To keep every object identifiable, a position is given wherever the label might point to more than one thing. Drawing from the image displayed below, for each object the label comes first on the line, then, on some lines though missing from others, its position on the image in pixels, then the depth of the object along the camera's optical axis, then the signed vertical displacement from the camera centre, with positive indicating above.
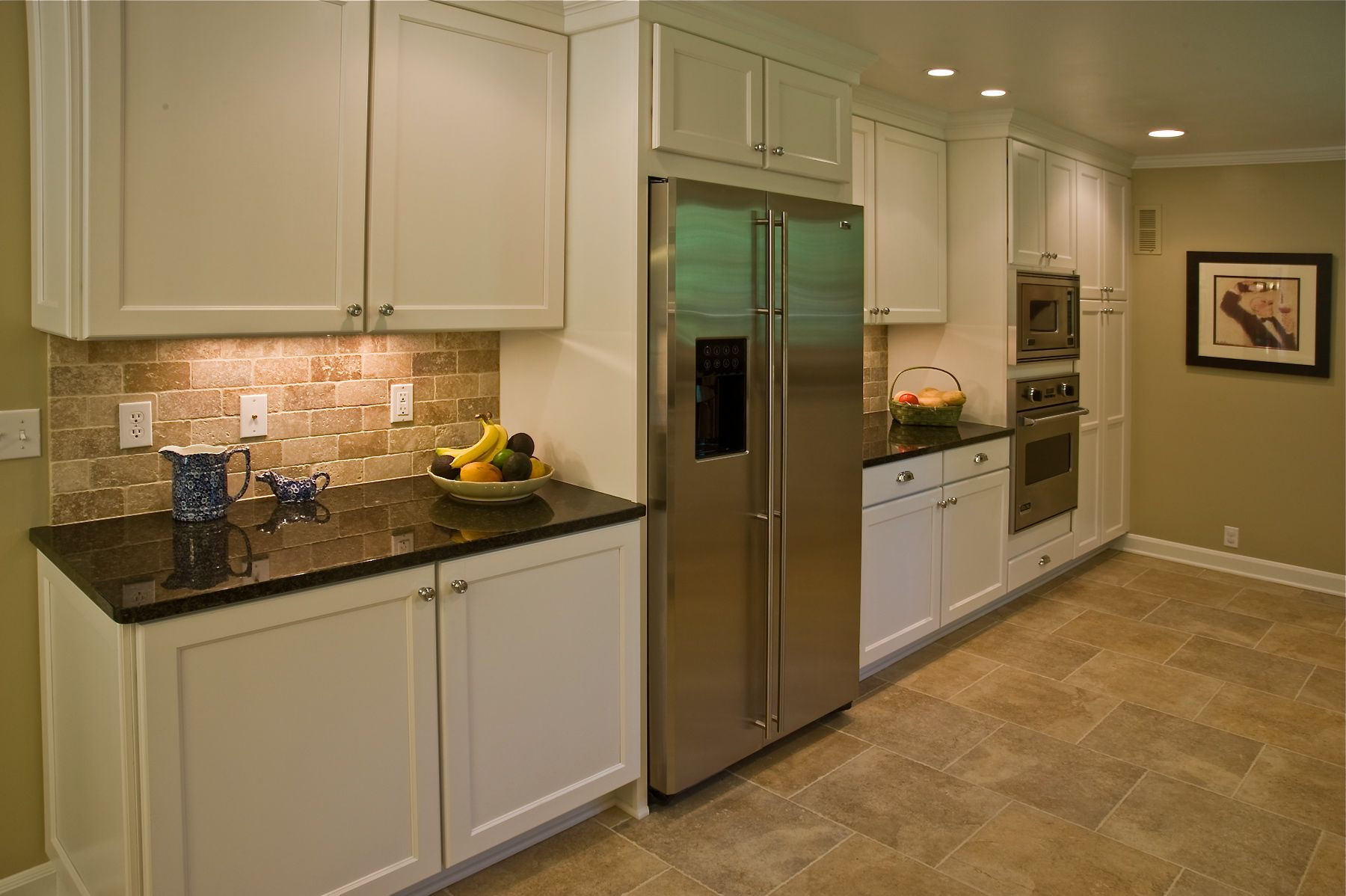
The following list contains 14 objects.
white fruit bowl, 2.58 -0.24
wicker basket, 4.21 -0.07
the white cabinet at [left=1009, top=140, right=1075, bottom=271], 4.31 +0.88
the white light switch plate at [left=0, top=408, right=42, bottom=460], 2.20 -0.07
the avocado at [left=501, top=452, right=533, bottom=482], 2.63 -0.18
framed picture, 4.93 +0.46
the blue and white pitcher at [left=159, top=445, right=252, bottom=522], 2.32 -0.19
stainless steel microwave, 4.40 +0.39
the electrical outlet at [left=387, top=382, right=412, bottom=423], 2.85 +0.00
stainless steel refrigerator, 2.64 -0.18
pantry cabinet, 5.08 -0.15
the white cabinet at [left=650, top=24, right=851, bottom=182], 2.63 +0.85
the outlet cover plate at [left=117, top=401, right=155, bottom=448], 2.35 -0.05
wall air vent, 5.39 +0.93
